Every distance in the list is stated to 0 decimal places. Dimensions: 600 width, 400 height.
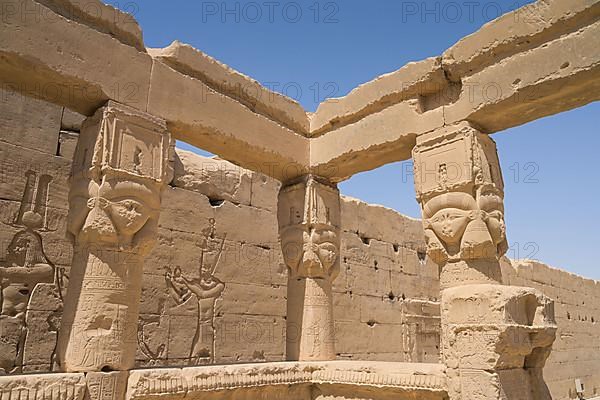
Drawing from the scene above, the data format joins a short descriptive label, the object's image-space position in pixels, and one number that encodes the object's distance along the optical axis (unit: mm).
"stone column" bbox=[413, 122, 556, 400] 3518
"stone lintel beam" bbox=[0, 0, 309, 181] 3805
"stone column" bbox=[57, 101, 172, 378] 3770
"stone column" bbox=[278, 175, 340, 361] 5602
